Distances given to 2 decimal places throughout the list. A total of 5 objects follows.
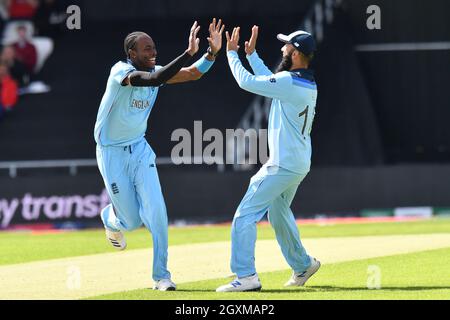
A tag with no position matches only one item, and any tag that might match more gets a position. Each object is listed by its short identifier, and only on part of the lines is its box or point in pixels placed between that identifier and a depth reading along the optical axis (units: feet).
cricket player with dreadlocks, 38.50
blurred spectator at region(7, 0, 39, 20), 100.17
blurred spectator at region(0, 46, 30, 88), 95.50
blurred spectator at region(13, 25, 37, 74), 96.32
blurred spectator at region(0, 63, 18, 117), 94.84
